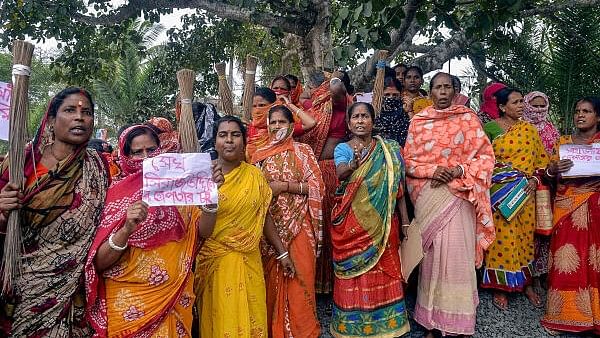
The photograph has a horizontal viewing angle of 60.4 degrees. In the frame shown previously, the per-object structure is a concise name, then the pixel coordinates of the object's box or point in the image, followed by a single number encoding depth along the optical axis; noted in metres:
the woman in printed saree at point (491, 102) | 4.54
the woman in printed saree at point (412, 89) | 5.22
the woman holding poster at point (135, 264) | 2.63
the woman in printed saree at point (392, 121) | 4.49
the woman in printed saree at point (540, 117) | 4.70
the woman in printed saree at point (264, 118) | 4.08
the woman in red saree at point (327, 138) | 4.29
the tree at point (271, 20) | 5.94
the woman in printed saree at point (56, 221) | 2.55
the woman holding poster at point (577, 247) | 4.00
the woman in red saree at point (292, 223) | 3.58
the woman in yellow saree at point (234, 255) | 3.05
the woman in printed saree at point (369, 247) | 3.61
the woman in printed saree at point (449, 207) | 3.63
